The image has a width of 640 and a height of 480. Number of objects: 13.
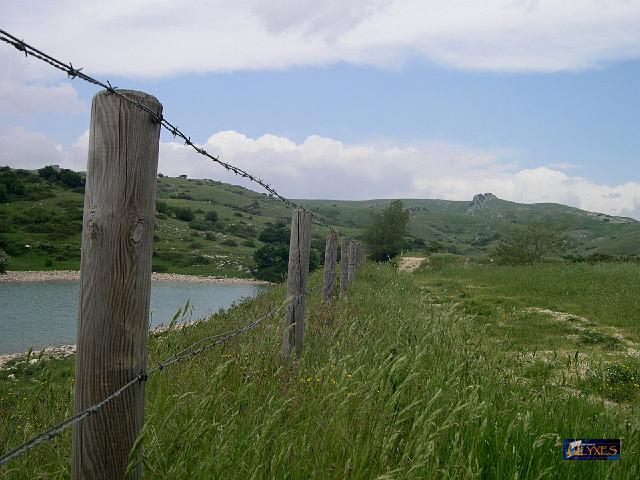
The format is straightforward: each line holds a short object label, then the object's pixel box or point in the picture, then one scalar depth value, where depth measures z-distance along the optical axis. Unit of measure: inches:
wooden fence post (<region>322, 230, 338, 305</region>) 360.8
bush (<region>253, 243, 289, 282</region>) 2315.5
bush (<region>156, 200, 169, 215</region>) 3373.5
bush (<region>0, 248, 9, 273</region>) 1786.4
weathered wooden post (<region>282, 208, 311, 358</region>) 217.6
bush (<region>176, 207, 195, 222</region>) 3545.8
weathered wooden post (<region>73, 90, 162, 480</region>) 81.4
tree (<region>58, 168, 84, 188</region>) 2886.3
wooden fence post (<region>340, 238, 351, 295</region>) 483.2
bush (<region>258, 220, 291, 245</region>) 3045.8
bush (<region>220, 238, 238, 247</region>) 3136.1
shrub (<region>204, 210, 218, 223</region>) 3772.6
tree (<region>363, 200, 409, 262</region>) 2428.6
